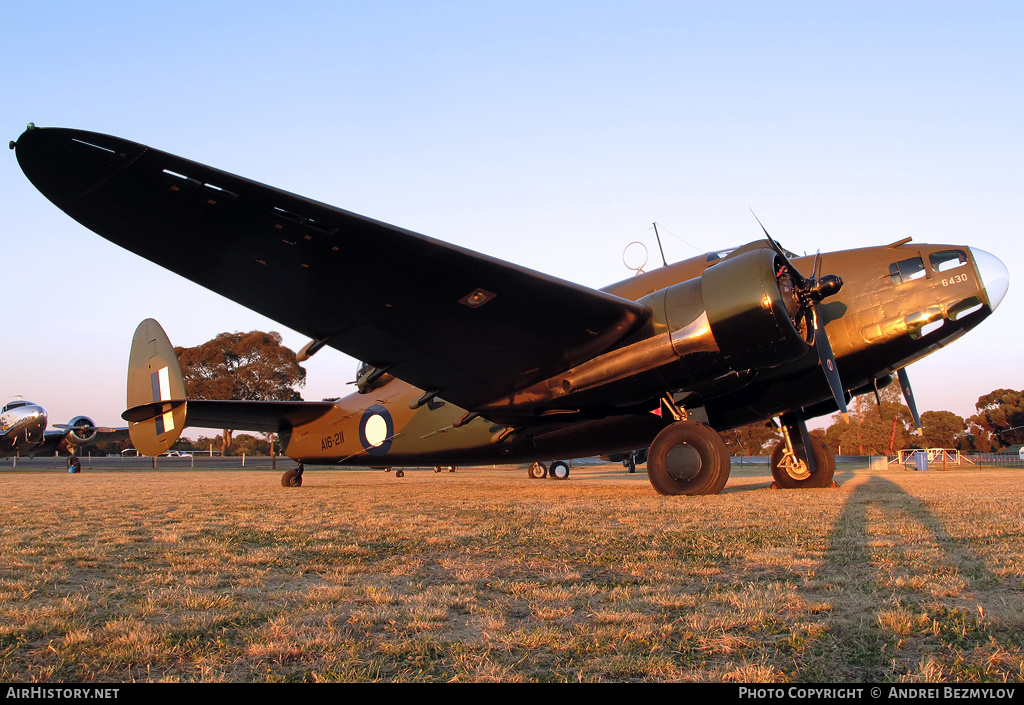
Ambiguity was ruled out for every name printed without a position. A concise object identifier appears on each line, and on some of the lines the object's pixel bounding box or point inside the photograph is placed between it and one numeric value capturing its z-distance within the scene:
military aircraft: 5.84
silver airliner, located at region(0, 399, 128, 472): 28.61
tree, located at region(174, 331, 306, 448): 52.59
